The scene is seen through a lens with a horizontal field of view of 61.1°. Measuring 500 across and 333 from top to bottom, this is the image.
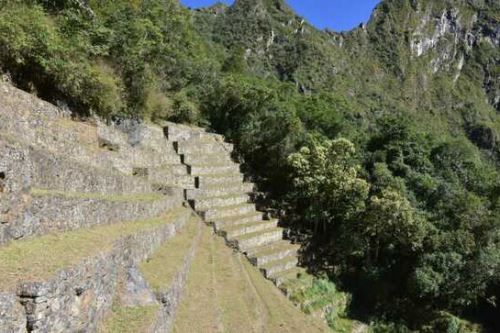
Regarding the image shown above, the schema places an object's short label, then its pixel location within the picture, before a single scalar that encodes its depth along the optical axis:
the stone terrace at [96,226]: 5.39
